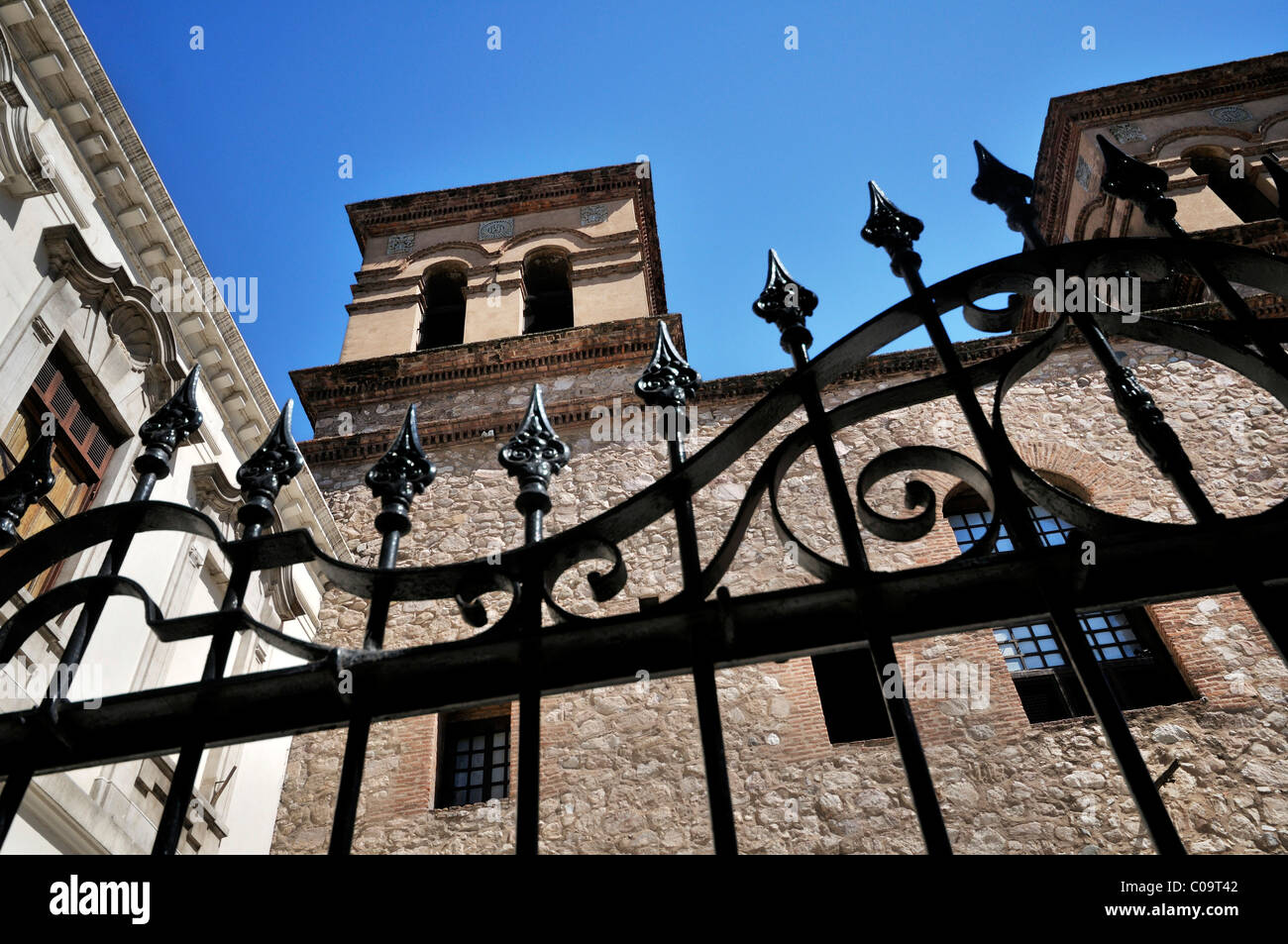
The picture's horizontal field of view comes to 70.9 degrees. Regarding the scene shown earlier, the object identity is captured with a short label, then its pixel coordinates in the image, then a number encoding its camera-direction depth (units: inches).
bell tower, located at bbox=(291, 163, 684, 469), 445.4
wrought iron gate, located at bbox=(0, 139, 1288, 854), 69.3
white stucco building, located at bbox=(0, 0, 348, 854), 219.3
